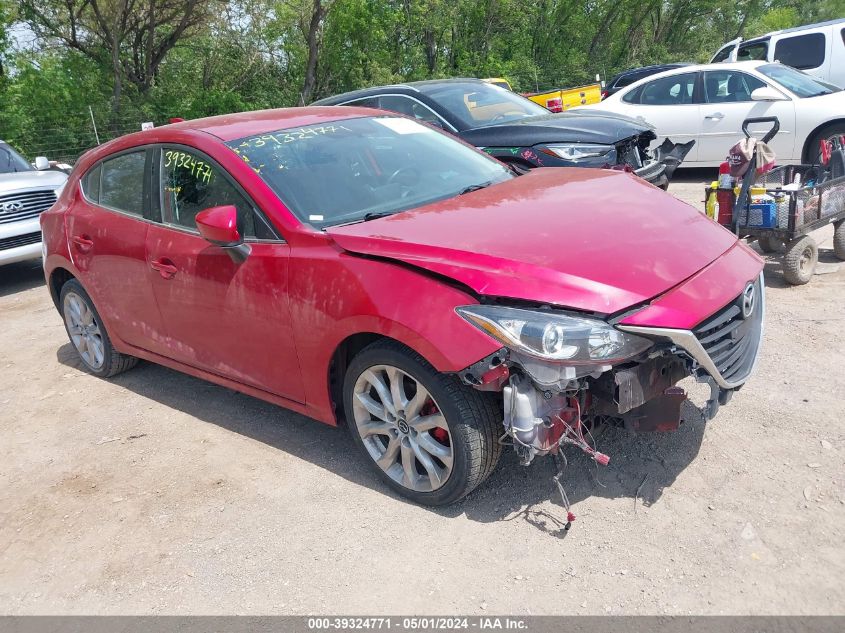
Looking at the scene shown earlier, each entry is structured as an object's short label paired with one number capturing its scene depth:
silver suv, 8.77
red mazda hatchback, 2.99
